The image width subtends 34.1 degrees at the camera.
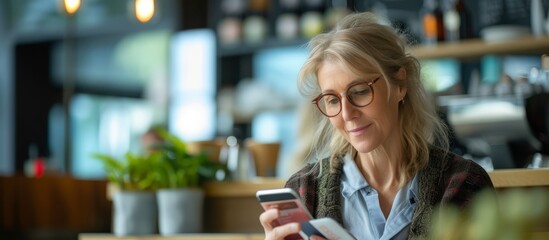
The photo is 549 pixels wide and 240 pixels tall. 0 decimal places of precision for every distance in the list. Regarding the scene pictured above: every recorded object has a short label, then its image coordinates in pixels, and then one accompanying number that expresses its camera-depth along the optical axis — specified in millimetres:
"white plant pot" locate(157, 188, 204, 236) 3551
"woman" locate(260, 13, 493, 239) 2027
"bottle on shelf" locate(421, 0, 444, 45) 5098
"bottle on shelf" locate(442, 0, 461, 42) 5098
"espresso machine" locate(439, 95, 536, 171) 4484
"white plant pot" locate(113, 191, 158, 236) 3615
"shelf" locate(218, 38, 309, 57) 6516
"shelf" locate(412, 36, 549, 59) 4762
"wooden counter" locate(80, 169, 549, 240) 3490
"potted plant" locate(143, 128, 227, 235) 3559
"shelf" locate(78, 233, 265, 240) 3361
